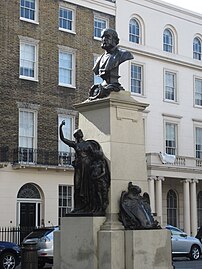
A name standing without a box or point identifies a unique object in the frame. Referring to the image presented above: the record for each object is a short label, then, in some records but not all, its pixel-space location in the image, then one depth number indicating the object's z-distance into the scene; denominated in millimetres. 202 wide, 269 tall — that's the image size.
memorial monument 12336
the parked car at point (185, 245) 28609
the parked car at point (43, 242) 22855
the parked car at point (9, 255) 22094
